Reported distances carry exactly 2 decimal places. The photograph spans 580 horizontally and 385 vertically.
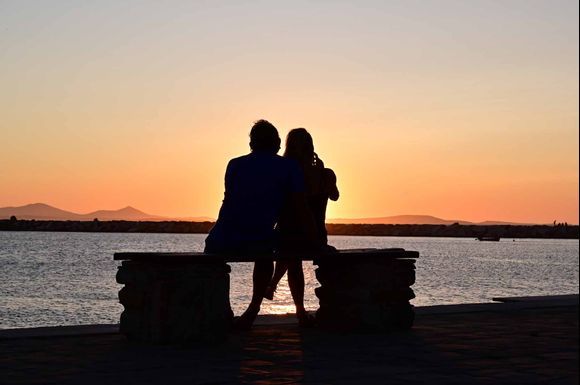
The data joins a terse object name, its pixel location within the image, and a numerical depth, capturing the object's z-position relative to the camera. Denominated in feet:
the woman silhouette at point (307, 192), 30.68
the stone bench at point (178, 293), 25.98
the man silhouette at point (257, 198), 28.40
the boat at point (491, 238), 628.61
